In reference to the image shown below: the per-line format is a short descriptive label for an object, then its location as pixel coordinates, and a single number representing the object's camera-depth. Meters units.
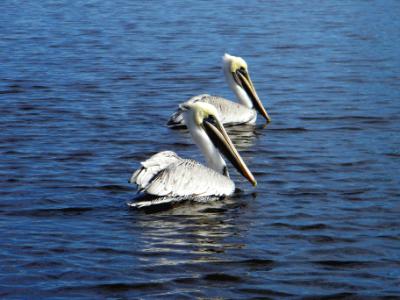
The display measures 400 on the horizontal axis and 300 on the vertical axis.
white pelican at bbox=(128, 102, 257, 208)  15.09
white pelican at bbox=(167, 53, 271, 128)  22.12
